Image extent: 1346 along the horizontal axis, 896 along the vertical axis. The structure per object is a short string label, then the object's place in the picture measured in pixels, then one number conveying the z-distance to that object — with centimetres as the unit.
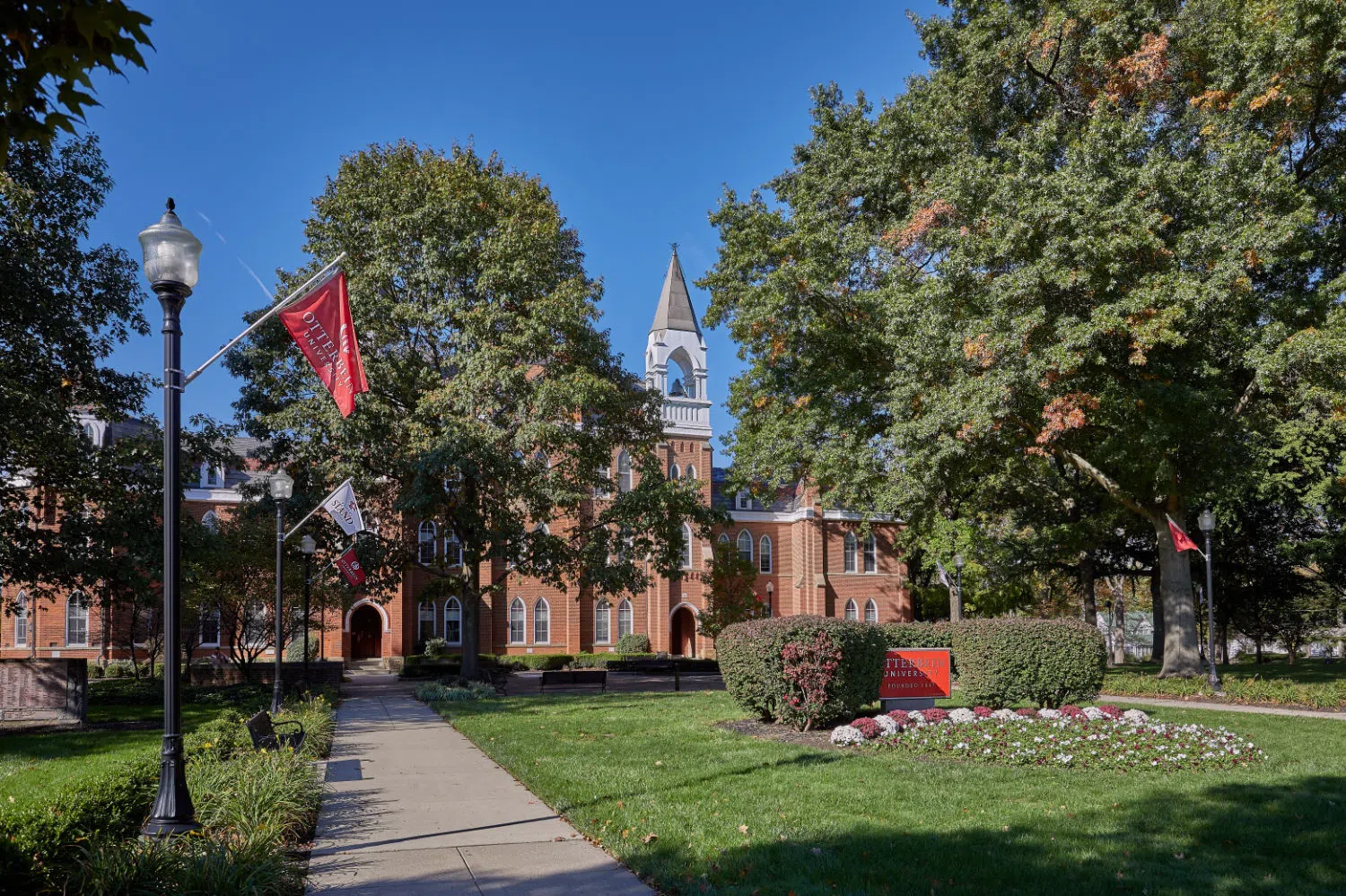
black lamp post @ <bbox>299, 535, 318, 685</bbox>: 2030
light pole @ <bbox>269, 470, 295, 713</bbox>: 1598
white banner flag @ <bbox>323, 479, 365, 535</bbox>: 1705
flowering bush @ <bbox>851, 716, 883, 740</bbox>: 1188
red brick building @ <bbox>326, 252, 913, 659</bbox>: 4431
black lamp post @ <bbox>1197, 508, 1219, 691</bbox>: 2009
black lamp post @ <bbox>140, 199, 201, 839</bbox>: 622
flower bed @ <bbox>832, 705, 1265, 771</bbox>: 1000
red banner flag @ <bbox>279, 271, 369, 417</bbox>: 927
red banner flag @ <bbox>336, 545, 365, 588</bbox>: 2153
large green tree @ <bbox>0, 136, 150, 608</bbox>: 1702
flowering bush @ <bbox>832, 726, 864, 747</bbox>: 1169
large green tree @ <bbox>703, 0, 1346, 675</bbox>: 1792
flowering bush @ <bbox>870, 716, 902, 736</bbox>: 1184
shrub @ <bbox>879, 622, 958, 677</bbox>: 1839
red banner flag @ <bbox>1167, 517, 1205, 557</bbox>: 2031
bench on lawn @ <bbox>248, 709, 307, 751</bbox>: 994
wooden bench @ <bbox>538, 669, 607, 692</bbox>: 2645
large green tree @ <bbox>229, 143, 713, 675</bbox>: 2403
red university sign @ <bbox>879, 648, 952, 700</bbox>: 1452
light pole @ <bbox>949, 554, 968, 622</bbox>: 2760
